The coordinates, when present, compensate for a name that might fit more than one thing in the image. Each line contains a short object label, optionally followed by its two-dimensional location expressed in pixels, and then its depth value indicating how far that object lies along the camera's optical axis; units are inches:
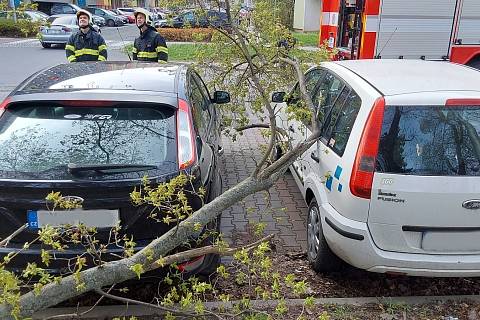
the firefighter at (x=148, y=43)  263.6
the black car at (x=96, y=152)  108.3
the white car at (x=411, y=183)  115.8
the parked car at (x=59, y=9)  1365.7
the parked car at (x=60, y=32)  816.3
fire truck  368.5
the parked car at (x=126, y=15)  1753.2
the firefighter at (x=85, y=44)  263.0
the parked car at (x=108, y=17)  1534.2
